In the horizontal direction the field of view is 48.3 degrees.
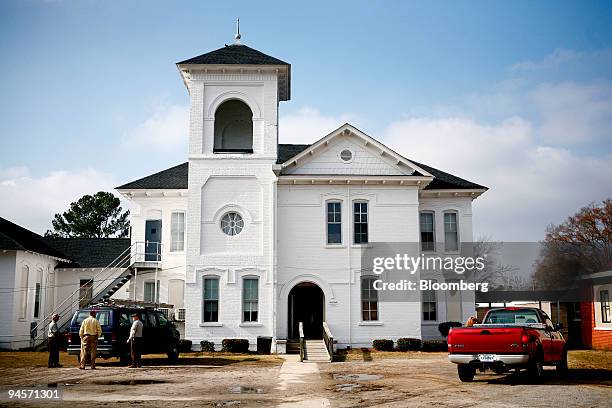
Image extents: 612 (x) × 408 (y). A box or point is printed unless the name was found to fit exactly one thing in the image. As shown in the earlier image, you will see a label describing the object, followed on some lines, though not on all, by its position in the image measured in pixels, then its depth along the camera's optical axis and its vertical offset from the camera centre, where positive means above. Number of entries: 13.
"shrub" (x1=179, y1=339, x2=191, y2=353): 27.77 -1.52
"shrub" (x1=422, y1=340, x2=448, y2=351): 28.47 -1.61
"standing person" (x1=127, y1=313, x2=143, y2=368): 21.11 -1.00
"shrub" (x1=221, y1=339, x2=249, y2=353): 27.70 -1.53
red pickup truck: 14.60 -0.89
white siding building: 28.80 +3.72
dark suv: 21.50 -0.76
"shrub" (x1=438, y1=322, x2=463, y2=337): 30.30 -0.84
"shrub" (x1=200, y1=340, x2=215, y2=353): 27.95 -1.56
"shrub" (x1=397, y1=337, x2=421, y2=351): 28.11 -1.51
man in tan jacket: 20.50 -0.91
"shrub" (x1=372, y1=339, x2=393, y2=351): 28.06 -1.53
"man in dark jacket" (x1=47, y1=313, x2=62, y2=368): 21.44 -1.06
